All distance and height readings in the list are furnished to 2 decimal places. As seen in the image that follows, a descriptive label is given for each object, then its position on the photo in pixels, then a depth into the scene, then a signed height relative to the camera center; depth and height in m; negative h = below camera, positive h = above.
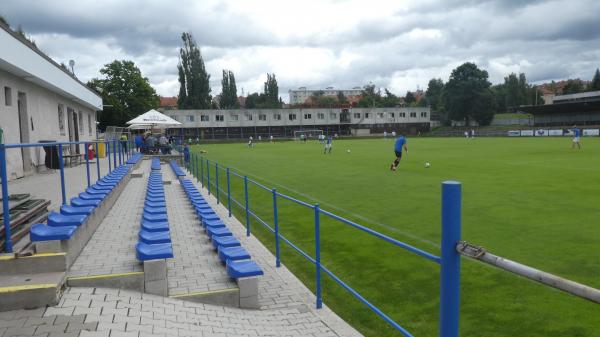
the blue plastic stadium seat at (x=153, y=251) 5.12 -1.37
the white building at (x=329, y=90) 193.57 +20.18
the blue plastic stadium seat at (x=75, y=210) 6.52 -1.05
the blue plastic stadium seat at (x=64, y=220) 5.75 -1.07
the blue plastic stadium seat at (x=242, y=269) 5.30 -1.65
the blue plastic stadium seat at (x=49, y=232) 4.96 -1.08
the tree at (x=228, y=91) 105.81 +11.44
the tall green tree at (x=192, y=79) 84.62 +11.89
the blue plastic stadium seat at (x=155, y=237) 5.96 -1.38
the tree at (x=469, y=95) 92.88 +7.67
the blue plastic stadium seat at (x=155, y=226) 6.75 -1.38
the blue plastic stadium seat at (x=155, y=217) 7.43 -1.37
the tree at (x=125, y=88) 64.94 +8.06
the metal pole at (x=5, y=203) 5.01 -0.69
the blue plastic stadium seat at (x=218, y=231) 7.46 -1.65
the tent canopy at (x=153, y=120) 24.81 +1.17
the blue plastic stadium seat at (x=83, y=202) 7.25 -1.04
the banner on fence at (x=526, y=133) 66.19 -0.63
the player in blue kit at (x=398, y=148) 20.69 -0.74
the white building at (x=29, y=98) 13.68 +1.82
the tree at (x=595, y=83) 97.44 +9.95
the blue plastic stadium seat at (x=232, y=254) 5.99 -1.66
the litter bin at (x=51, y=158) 15.79 -0.57
